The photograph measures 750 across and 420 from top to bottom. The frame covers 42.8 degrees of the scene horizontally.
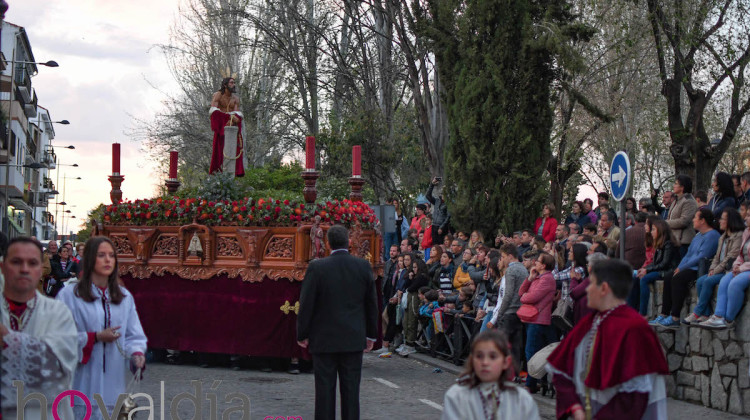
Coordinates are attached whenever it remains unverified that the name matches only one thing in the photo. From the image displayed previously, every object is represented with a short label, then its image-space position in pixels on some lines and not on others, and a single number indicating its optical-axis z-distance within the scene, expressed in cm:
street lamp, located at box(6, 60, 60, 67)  3469
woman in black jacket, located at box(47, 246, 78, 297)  2133
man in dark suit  831
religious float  1341
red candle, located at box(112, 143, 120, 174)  1554
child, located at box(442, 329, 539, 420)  505
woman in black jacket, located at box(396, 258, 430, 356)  1686
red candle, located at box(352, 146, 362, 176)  1334
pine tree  2028
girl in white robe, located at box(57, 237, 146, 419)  625
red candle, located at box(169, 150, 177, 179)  1634
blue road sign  1136
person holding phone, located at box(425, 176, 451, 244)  2134
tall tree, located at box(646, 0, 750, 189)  1855
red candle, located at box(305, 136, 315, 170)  1303
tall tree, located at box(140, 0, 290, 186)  3947
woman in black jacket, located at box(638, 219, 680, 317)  1215
